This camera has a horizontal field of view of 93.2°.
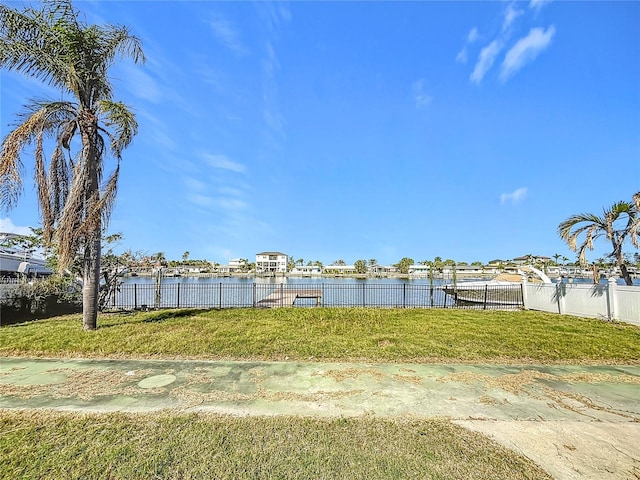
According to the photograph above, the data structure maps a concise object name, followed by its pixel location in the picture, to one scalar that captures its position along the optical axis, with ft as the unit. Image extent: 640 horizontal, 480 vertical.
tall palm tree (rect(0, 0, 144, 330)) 22.03
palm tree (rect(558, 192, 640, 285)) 30.14
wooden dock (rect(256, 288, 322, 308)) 49.48
